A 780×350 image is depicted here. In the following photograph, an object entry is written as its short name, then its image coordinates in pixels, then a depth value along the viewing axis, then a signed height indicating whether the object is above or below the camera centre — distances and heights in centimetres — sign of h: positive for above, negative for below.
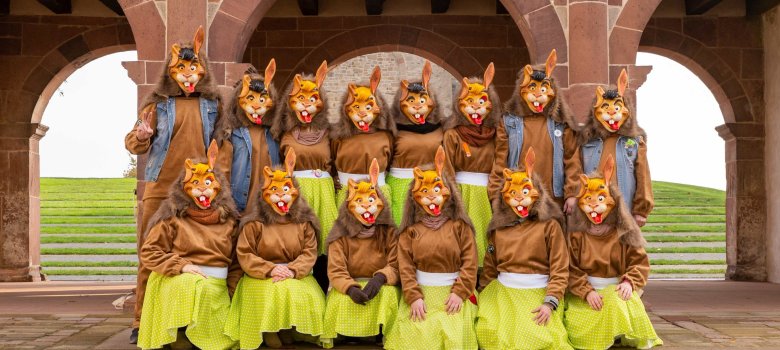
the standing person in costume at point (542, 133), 613 +32
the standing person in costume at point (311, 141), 606 +27
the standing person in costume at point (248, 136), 607 +30
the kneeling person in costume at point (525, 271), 557 -53
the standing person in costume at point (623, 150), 614 +21
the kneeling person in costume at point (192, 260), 550 -45
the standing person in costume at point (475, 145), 613 +24
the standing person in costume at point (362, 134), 608 +31
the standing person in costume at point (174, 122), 601 +39
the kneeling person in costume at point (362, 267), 567 -51
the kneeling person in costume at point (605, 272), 564 -54
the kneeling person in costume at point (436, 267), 557 -50
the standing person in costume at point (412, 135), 618 +31
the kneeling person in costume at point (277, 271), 564 -53
